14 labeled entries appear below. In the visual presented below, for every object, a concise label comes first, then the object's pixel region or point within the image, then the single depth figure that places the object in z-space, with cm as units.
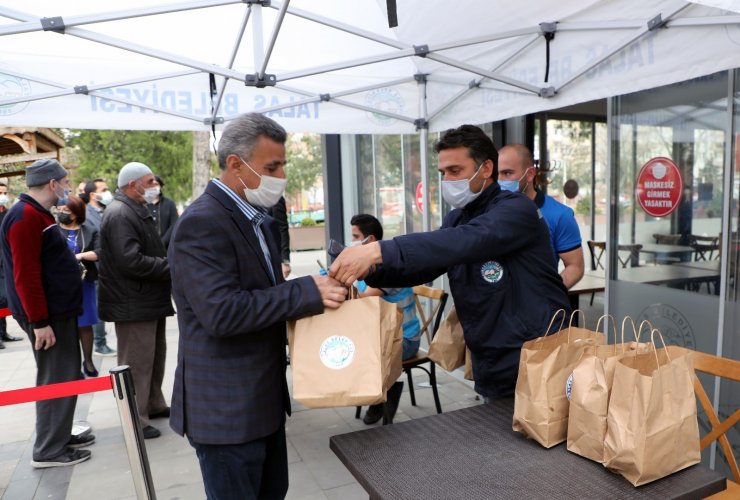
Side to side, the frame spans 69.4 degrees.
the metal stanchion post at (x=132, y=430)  211
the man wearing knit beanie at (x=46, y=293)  329
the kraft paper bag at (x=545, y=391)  150
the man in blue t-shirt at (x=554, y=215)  341
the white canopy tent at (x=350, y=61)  245
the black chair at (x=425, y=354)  386
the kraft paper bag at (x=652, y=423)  129
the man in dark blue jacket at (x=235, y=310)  156
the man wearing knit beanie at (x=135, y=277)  378
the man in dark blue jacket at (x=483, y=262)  173
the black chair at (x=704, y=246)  311
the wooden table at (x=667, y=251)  333
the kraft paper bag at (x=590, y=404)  138
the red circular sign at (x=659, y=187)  335
